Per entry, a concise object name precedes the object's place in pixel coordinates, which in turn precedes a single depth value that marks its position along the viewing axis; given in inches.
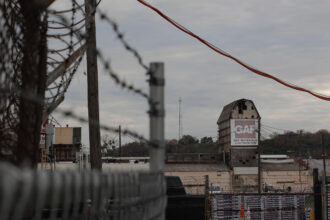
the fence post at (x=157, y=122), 139.7
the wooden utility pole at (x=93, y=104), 459.5
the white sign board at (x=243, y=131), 2423.7
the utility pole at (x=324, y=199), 555.1
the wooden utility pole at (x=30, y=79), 151.0
